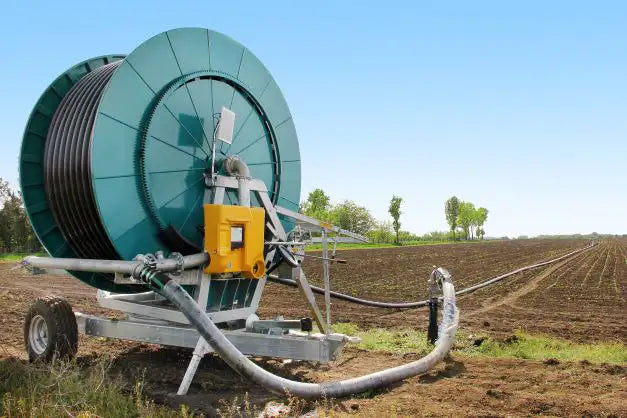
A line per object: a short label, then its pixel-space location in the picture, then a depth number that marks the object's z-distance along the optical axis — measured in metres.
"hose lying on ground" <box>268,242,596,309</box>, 8.06
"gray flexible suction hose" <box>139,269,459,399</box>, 5.45
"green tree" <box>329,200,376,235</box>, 82.21
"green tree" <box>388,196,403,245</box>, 82.12
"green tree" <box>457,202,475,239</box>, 127.94
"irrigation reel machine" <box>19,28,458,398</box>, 6.23
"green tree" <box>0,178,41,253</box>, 52.22
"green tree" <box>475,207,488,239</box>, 136.25
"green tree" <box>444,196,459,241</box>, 125.94
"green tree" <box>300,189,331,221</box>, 79.89
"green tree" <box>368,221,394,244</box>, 81.99
